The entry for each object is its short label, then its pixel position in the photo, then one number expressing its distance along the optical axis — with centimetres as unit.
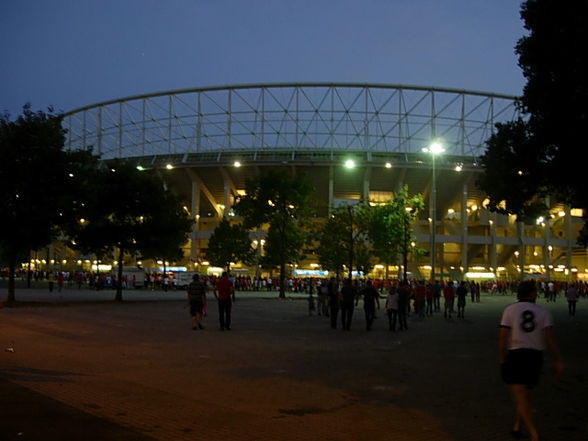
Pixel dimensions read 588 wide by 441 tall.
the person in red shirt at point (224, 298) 1888
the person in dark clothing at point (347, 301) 2022
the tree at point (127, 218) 3366
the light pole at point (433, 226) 3884
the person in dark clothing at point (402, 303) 2107
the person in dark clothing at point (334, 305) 2114
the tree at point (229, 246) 6388
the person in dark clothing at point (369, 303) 2034
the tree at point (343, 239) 4653
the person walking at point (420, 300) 2727
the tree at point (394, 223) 4350
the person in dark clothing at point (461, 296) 2769
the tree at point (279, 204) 4575
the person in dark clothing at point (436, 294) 3183
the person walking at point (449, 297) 2752
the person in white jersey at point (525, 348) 629
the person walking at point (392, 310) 2052
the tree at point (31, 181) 2719
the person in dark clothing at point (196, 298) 1884
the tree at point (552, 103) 1599
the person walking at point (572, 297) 3048
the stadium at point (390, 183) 7581
